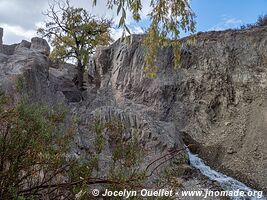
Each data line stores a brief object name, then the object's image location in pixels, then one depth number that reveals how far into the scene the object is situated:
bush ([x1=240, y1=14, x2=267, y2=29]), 12.77
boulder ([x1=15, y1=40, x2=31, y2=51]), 17.43
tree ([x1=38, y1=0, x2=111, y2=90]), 14.36
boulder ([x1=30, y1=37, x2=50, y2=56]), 17.18
